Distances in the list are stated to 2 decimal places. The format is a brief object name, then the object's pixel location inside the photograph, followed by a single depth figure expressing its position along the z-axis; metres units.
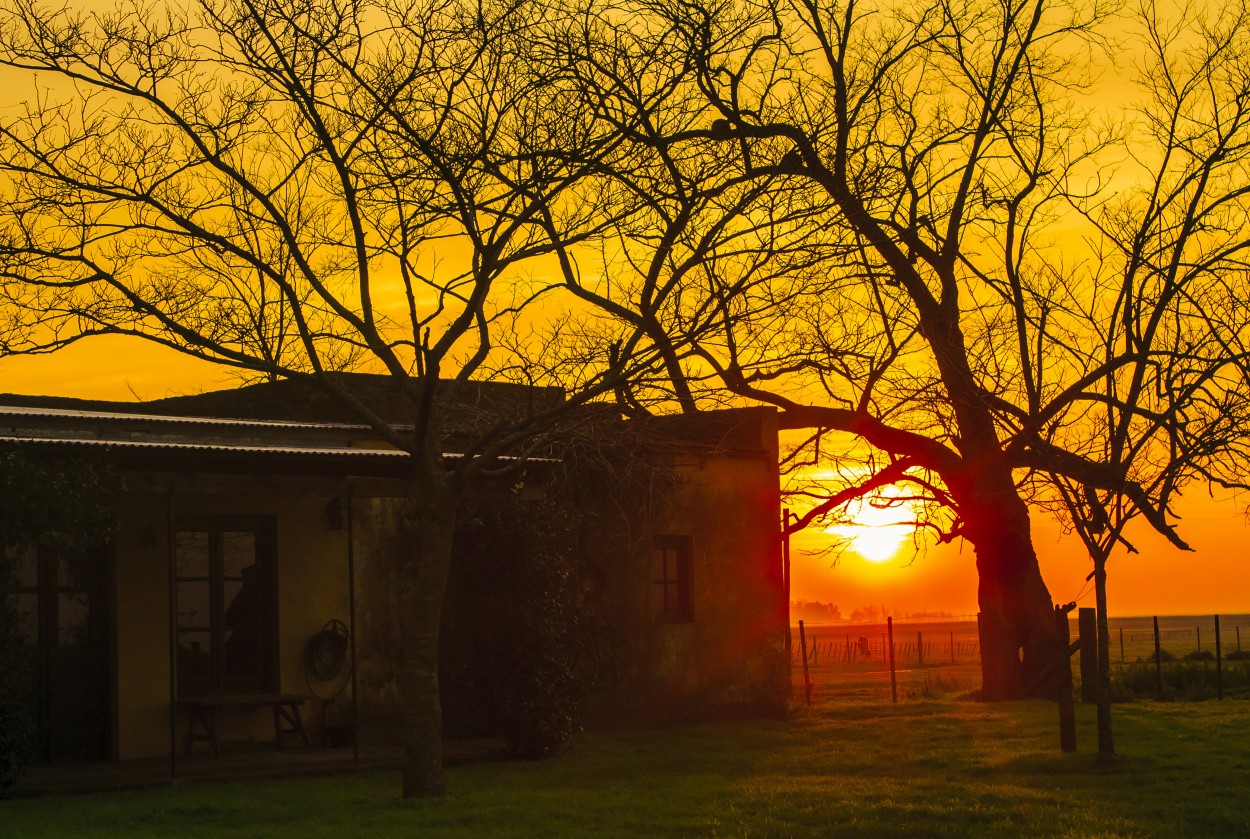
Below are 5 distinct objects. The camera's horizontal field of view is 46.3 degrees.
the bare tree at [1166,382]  12.05
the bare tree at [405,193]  11.27
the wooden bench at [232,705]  13.59
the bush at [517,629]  14.16
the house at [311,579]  13.43
